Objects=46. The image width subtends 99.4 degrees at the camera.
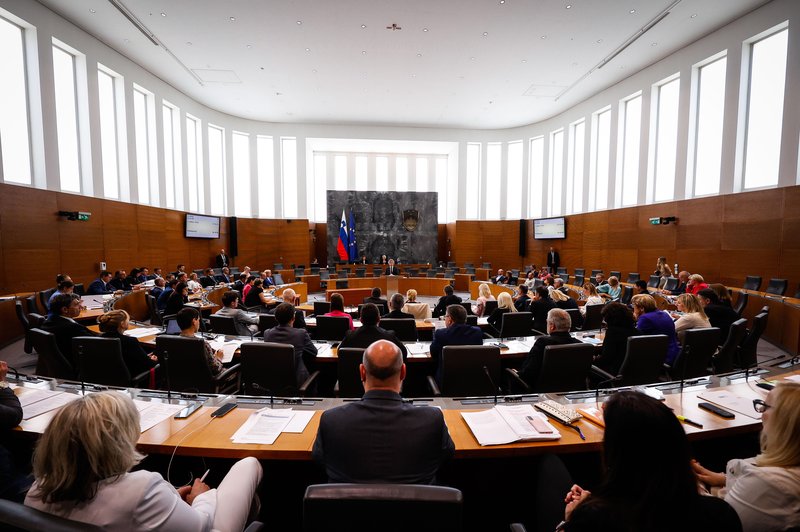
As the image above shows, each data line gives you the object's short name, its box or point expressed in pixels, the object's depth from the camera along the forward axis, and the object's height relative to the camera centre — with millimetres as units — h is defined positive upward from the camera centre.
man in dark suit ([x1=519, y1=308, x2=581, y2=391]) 2914 -843
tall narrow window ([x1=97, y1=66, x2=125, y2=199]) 9234 +3291
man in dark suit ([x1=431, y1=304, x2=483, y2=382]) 3324 -889
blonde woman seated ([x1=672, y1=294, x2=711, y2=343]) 3803 -802
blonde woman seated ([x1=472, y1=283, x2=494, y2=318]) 6000 -993
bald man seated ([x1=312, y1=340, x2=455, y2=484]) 1374 -819
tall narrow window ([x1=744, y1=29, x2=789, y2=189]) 7500 +3100
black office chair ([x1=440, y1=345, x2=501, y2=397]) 2822 -1038
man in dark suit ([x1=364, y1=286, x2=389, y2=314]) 5524 -920
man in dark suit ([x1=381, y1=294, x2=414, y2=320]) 4574 -837
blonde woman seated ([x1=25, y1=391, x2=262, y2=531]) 1077 -757
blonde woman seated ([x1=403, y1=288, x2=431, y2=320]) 5605 -1073
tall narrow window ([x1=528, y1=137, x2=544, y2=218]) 15273 +3088
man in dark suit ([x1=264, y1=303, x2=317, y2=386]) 3203 -904
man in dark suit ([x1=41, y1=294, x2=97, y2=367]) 3484 -839
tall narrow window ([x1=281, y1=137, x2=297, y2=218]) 15615 +3211
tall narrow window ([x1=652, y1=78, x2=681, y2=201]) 9906 +3139
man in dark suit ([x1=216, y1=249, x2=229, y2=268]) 13378 -635
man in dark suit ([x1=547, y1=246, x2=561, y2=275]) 13820 -637
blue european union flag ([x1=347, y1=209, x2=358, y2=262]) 16344 +228
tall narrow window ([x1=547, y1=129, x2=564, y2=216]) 14469 +3019
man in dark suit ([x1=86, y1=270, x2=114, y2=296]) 7441 -950
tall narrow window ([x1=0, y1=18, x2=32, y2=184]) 6895 +2784
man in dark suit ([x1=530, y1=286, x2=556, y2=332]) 5223 -960
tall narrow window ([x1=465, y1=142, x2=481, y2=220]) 16297 +2990
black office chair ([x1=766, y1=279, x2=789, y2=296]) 6539 -803
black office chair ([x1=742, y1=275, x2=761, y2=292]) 7113 -791
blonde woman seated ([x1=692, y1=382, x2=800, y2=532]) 1149 -812
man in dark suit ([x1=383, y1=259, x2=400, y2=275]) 13782 -1067
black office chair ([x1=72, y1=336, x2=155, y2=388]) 2945 -1058
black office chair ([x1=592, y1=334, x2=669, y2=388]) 2998 -1045
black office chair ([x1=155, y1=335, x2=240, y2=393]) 2996 -1099
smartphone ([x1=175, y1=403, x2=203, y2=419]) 2018 -1024
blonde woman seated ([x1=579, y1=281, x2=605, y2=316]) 5652 -884
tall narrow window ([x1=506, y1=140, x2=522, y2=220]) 16016 +2904
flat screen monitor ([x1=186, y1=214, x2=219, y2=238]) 12327 +643
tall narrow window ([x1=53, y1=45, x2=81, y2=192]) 8000 +2975
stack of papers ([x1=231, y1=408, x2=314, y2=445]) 1802 -1035
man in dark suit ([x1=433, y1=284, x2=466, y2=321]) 5574 -929
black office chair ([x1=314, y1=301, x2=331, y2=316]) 5875 -1114
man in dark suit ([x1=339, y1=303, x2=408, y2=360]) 3283 -867
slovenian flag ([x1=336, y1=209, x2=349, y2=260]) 16203 -14
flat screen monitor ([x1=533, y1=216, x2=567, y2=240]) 13859 +691
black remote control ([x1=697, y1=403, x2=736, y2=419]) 2004 -1000
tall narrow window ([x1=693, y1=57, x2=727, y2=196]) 8672 +3106
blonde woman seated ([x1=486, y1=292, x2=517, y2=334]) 5191 -995
